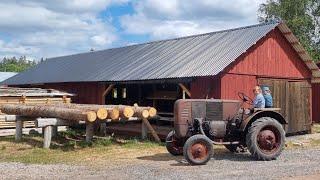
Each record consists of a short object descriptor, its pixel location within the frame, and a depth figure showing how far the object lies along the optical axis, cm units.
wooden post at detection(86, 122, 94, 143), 1773
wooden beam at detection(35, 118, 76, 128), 1681
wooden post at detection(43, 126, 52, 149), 1667
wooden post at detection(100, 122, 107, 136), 2139
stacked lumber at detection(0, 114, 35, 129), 2238
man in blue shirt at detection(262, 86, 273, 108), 1456
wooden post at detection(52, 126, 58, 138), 2000
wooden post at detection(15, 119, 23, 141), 1895
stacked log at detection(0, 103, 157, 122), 1577
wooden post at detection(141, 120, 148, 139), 1917
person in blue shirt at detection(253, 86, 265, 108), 1390
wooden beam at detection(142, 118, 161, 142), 1856
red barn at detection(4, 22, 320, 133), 1889
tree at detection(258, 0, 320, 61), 4191
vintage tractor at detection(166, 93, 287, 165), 1330
